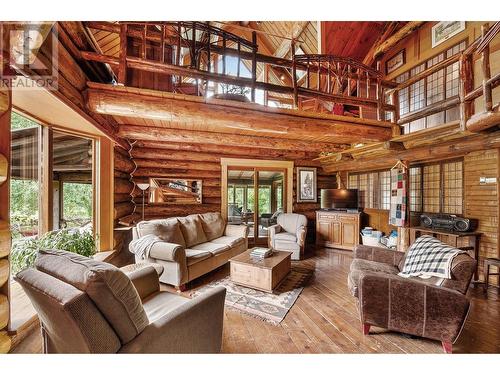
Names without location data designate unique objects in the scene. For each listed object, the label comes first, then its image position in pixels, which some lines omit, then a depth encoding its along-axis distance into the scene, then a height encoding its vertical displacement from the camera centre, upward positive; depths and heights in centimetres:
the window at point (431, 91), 421 +210
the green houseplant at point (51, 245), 202 -60
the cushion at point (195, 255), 309 -106
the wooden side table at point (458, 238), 333 -91
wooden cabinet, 523 -108
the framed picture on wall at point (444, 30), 408 +314
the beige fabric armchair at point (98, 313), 104 -69
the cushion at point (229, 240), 407 -108
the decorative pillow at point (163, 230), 336 -71
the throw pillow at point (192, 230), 382 -82
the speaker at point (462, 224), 340 -61
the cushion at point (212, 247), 363 -109
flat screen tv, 555 -30
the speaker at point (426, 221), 393 -63
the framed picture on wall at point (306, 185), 607 +5
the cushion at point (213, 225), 435 -81
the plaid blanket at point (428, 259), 205 -76
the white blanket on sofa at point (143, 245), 302 -86
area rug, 242 -145
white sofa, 293 -101
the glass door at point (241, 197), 561 -29
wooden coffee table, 289 -120
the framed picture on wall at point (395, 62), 516 +316
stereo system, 343 -60
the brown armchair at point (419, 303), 181 -103
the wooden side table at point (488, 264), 293 -111
